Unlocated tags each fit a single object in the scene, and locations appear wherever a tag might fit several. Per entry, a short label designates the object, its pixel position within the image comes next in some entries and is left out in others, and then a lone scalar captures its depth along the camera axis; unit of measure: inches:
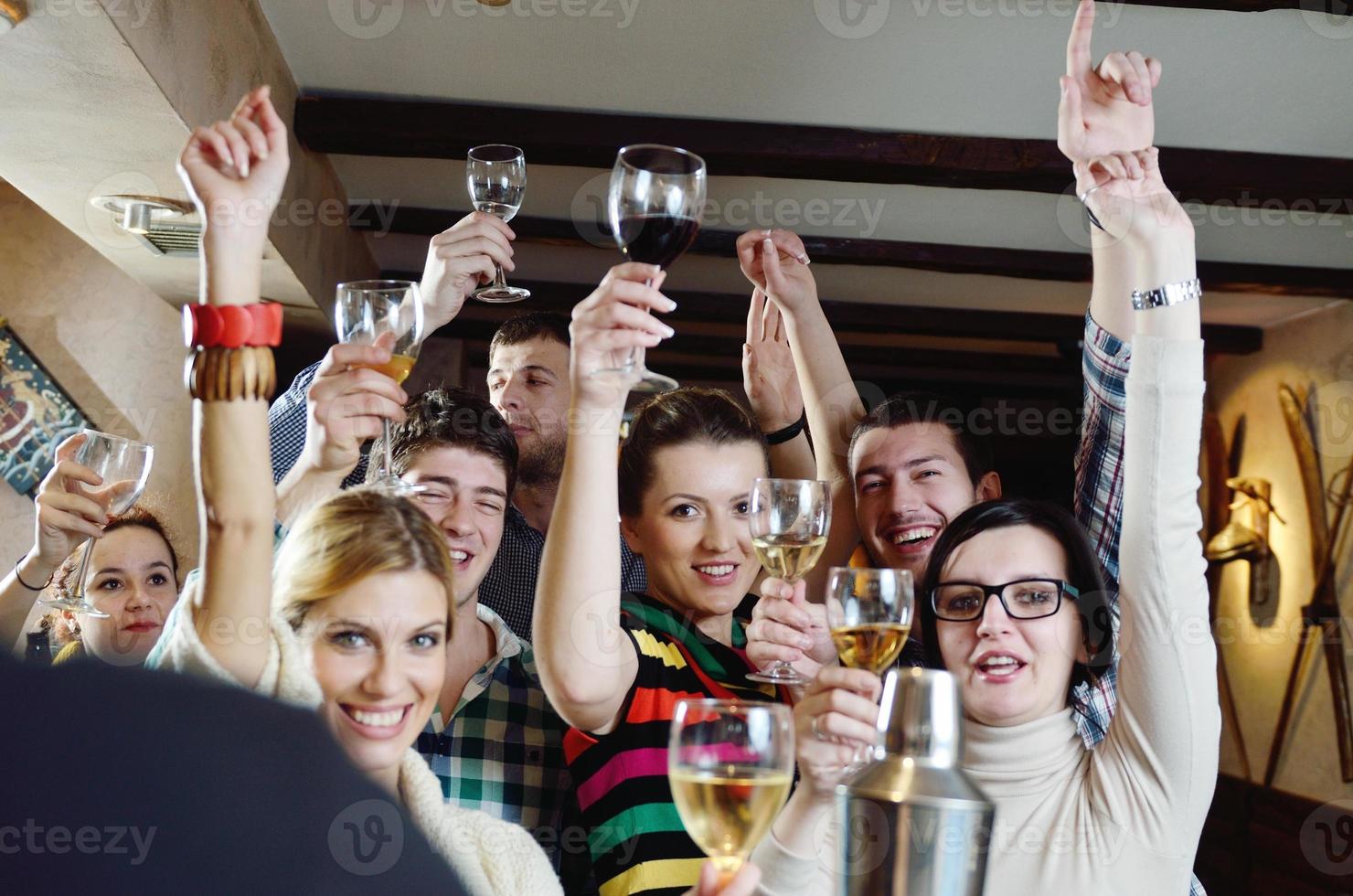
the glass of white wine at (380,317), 50.1
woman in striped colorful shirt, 45.6
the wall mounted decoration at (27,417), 182.1
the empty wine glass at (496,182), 80.4
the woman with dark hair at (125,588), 96.7
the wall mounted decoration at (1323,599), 210.2
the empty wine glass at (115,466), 66.2
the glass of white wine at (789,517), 54.2
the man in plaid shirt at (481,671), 59.0
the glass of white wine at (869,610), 45.0
